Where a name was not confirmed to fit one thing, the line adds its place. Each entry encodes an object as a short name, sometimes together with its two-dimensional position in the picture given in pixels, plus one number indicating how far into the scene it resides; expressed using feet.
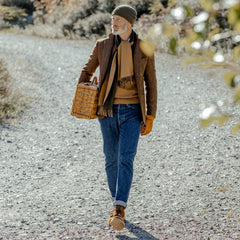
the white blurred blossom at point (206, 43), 16.21
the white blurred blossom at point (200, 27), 15.04
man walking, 25.28
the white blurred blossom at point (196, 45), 15.82
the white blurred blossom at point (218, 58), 15.47
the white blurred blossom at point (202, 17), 14.72
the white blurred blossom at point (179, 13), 14.31
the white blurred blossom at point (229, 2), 13.59
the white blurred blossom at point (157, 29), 14.64
